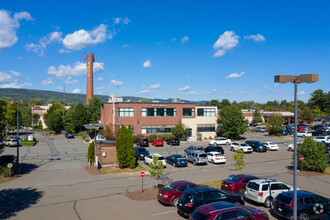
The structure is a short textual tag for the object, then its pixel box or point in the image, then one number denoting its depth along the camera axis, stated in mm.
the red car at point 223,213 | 10461
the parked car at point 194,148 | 35456
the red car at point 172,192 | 15383
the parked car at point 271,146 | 39594
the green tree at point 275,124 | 57625
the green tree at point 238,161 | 23347
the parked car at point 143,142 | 45281
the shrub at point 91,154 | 29442
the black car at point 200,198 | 13305
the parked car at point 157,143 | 45622
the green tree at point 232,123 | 52344
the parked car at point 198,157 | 29312
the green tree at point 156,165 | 19422
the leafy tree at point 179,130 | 51488
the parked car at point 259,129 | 75625
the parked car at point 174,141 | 46781
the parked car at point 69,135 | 60956
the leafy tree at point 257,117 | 91562
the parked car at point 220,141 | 46994
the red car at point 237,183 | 17297
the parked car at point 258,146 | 38269
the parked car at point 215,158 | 30234
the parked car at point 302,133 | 54950
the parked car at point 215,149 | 36406
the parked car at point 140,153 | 32666
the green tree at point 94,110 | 70850
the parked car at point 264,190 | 15398
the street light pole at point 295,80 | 10305
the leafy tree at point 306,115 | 80250
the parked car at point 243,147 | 37344
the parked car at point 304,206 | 12781
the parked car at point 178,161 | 28481
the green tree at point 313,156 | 24156
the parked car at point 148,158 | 28455
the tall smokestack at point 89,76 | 86812
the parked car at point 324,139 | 45169
